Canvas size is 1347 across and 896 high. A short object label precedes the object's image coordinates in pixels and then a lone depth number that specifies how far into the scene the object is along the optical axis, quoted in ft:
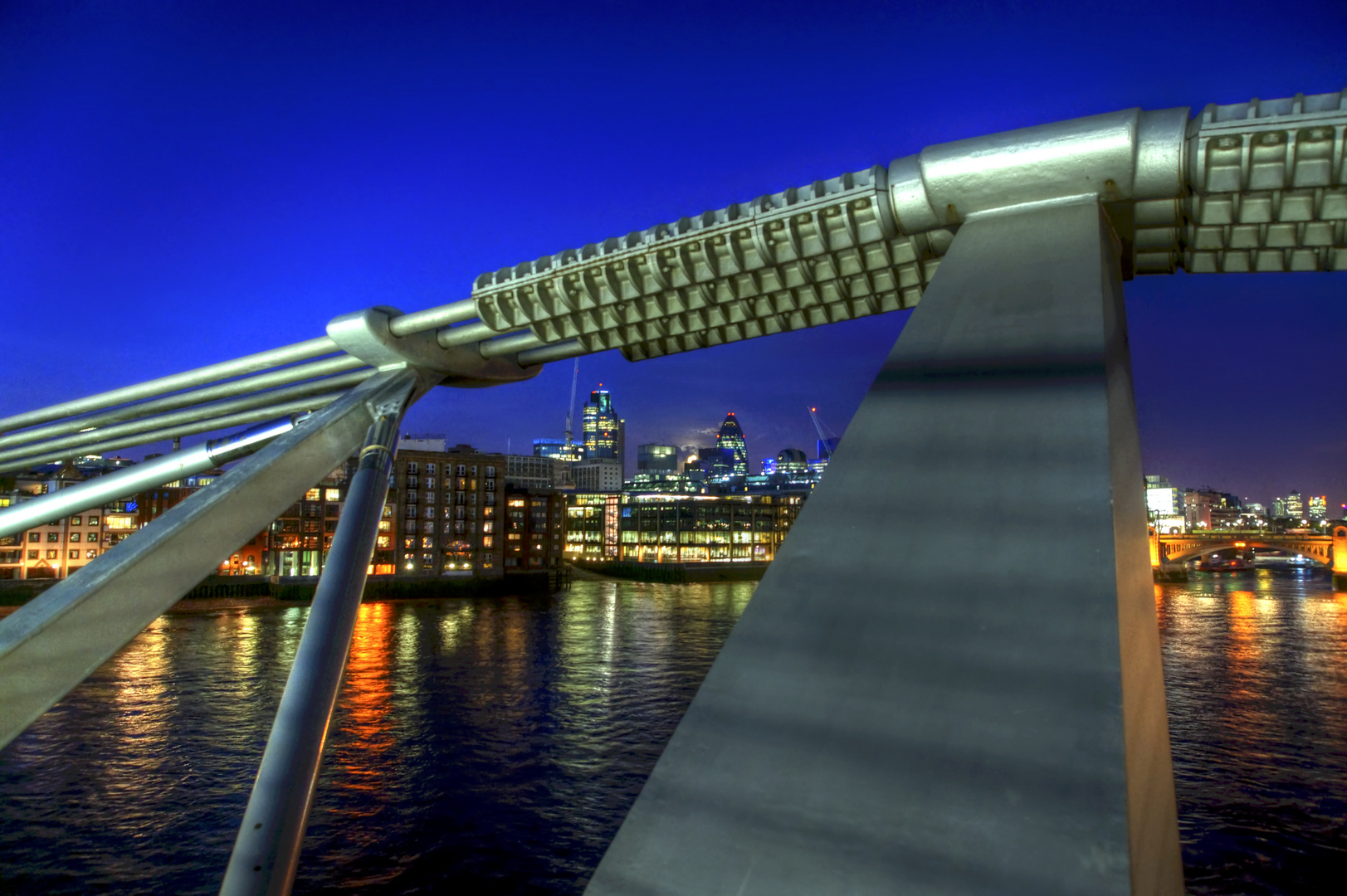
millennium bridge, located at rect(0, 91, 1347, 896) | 7.13
